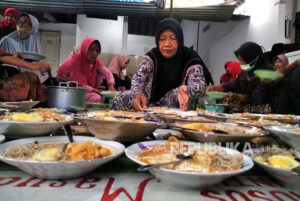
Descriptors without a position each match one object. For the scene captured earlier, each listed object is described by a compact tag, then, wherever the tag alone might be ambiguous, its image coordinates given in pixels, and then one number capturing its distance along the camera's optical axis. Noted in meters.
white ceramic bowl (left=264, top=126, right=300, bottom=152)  0.60
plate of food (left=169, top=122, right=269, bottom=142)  0.64
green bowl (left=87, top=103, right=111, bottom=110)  1.67
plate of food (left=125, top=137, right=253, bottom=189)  0.42
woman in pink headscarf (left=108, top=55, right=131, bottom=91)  4.67
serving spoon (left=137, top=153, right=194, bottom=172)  0.43
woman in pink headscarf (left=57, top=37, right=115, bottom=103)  2.96
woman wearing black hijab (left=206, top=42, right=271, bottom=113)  2.57
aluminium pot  1.29
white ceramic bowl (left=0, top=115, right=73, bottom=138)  0.64
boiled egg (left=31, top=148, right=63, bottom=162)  0.45
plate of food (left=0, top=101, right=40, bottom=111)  1.02
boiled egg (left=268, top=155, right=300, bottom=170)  0.50
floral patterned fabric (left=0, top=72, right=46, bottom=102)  1.70
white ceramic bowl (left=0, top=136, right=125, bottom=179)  0.42
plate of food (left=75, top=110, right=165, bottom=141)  0.63
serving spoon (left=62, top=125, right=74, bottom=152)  0.50
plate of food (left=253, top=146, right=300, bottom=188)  0.46
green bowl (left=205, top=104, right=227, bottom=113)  2.28
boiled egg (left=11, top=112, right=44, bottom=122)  0.69
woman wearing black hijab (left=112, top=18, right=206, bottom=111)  1.76
